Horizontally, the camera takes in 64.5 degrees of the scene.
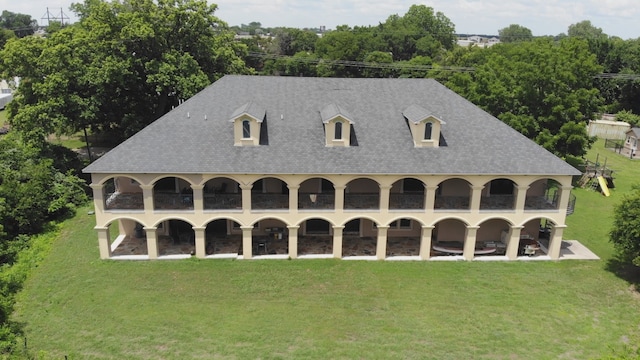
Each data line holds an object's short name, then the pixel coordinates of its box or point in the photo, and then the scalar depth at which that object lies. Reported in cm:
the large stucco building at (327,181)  3250
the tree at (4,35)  12794
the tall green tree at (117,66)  4534
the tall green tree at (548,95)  4938
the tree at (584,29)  17748
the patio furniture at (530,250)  3506
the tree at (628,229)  3073
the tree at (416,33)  12950
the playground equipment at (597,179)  5147
